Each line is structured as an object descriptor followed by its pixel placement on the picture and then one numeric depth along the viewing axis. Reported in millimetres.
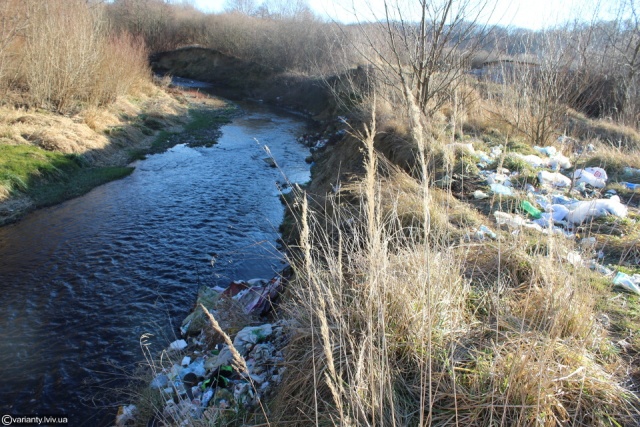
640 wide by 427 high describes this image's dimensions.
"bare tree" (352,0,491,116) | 6479
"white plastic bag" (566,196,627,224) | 4988
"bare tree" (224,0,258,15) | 59359
